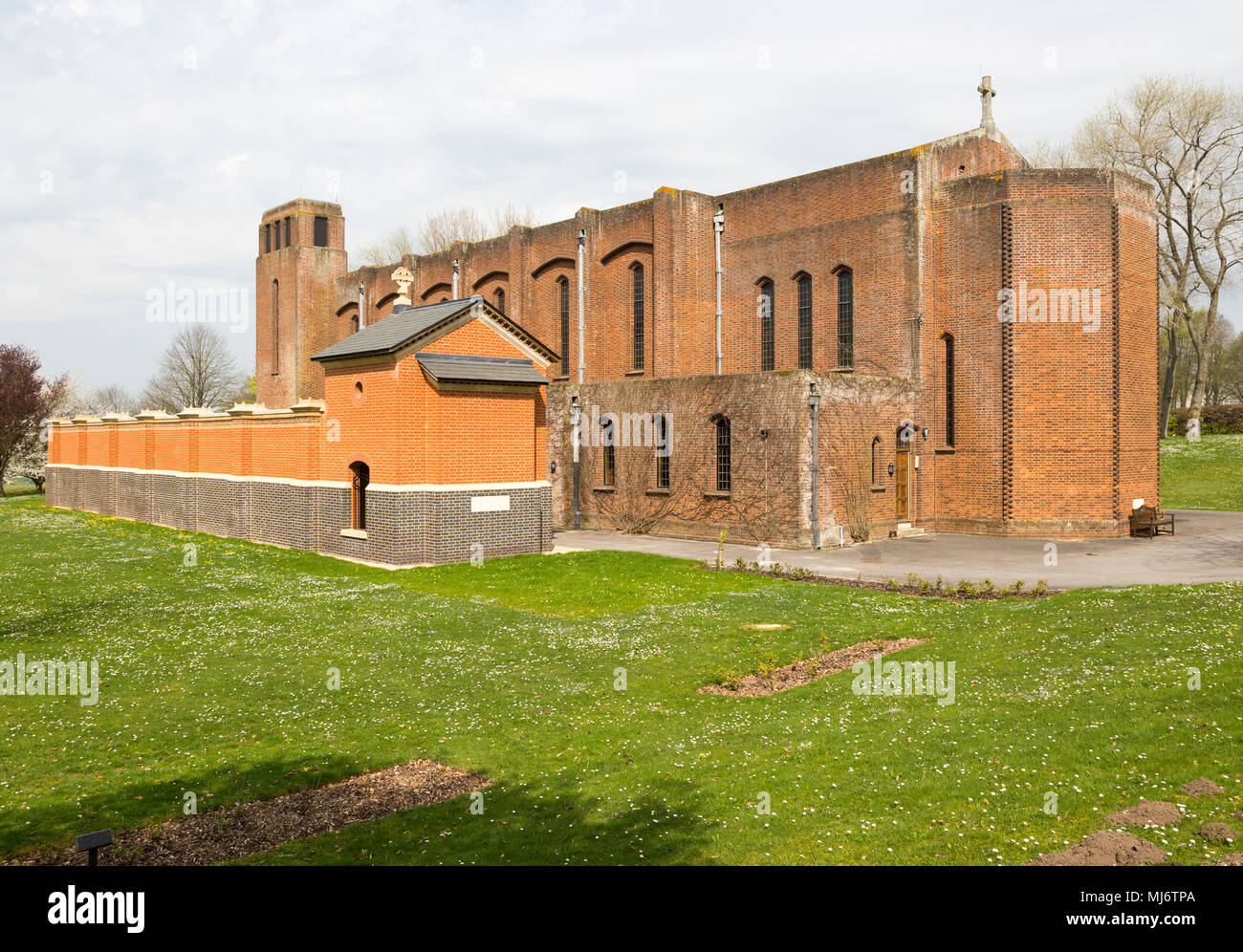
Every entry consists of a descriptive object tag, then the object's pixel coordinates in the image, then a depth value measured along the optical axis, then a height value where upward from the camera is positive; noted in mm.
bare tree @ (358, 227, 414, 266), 74750 +18567
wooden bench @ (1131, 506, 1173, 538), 25250 -1758
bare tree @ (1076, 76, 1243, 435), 46156 +15838
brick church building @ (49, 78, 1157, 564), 21891 +2346
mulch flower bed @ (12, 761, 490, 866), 6395 -2815
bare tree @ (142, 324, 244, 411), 69312 +7293
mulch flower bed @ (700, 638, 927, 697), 10508 -2643
